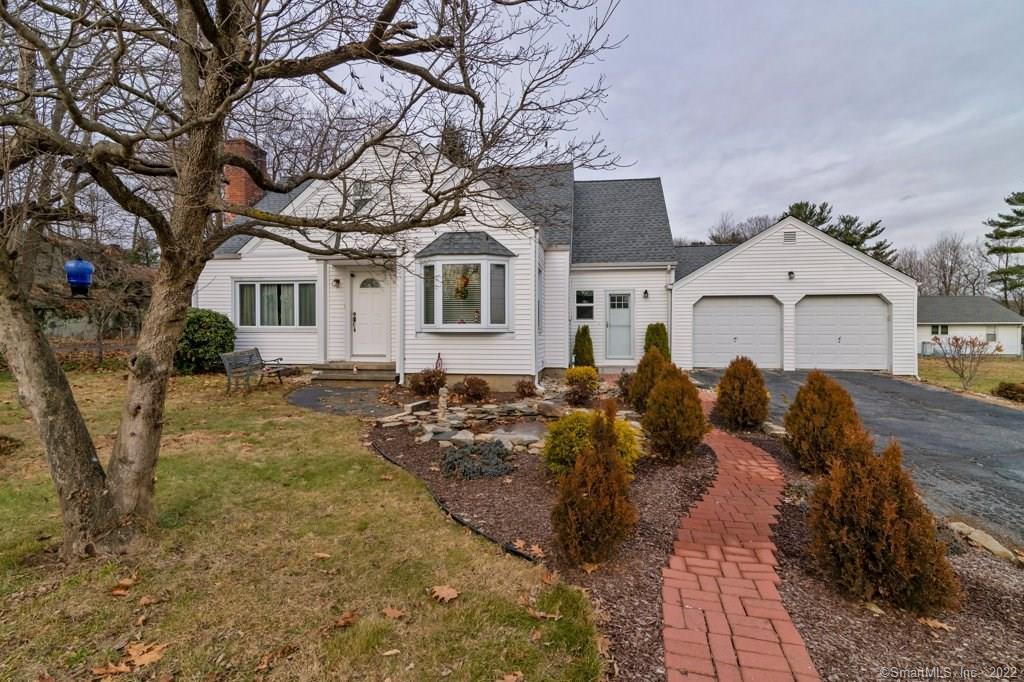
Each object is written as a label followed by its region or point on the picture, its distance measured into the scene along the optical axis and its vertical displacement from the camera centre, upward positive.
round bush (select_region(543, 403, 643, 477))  4.34 -1.00
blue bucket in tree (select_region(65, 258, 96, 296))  6.16 +0.88
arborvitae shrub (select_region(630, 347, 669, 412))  7.35 -0.63
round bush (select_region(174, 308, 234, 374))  11.62 -0.10
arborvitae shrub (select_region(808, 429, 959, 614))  2.39 -1.10
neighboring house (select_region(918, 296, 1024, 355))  27.78 +0.96
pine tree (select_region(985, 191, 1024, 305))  28.89 +6.30
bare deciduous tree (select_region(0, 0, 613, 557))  2.81 +1.74
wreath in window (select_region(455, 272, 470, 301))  9.88 +1.11
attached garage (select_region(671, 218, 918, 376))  13.01 +0.87
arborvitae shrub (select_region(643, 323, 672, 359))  12.99 +0.03
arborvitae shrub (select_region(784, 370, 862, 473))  4.45 -0.85
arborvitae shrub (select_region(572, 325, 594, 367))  12.71 -0.30
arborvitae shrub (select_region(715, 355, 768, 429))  6.18 -0.80
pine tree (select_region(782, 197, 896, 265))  32.69 +7.94
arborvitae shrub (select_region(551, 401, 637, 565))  2.88 -1.11
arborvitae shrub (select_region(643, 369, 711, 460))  4.77 -0.87
